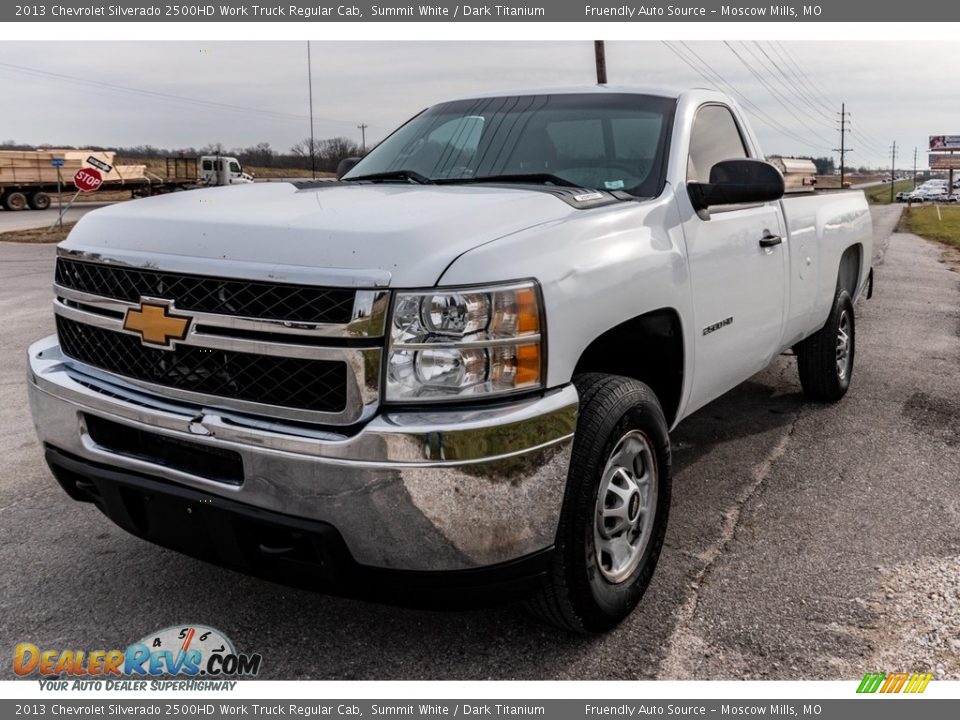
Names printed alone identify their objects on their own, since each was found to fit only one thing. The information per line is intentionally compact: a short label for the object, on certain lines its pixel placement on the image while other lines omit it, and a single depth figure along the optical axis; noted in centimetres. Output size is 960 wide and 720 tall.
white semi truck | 3784
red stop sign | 2111
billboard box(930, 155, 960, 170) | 12126
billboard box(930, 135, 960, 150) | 10819
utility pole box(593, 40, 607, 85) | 2505
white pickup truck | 235
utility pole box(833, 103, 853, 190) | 11050
